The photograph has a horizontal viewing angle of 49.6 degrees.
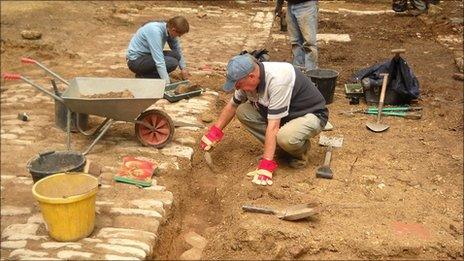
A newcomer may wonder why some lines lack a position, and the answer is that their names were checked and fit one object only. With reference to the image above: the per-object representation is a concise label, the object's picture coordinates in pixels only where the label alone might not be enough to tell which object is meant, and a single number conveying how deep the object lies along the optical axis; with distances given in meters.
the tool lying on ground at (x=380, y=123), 6.07
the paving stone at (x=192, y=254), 3.83
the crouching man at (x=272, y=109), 4.45
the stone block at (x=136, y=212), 4.17
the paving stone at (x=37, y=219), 4.07
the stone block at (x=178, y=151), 5.33
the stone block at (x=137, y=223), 4.00
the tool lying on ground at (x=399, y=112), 6.46
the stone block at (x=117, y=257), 3.55
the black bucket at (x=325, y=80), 6.63
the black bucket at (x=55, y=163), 4.13
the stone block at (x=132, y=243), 3.70
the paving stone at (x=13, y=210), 4.22
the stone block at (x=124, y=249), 3.62
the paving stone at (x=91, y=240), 3.77
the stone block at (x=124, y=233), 3.85
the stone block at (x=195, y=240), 3.98
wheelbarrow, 4.89
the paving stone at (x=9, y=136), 5.72
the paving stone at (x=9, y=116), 6.27
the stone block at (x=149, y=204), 4.27
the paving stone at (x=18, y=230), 3.87
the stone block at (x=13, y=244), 3.71
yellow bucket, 3.50
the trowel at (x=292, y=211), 4.05
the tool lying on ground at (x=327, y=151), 4.88
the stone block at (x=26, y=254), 3.56
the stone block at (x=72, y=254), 3.55
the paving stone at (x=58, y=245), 3.67
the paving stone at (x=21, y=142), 5.59
